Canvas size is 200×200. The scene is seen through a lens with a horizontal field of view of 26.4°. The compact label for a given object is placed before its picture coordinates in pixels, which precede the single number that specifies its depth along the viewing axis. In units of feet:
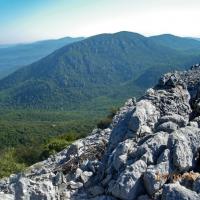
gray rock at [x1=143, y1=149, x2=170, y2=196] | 66.13
